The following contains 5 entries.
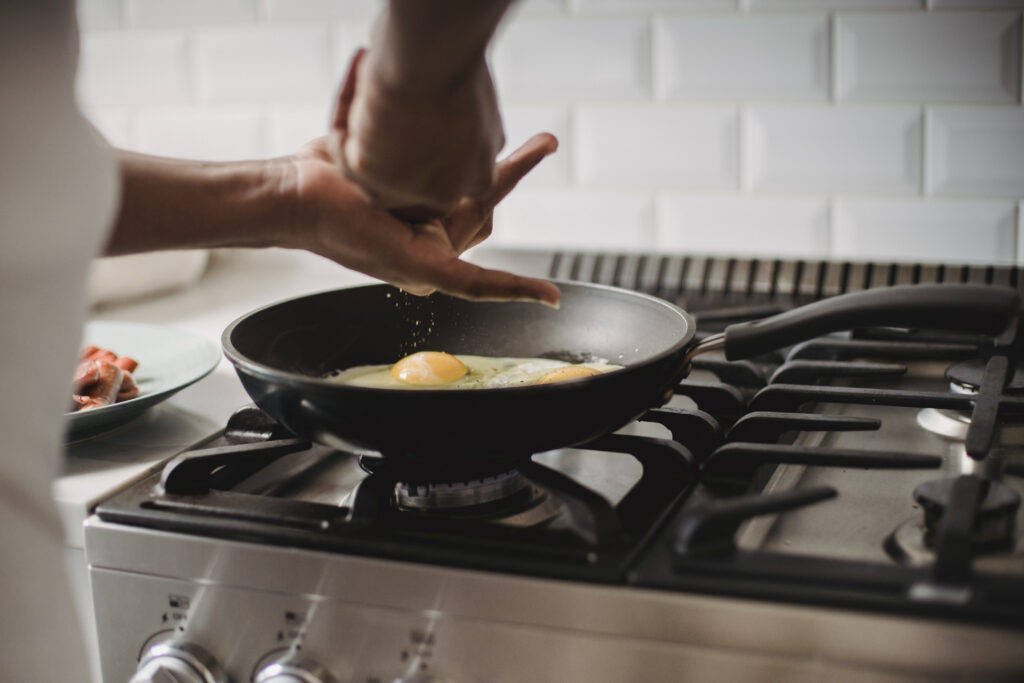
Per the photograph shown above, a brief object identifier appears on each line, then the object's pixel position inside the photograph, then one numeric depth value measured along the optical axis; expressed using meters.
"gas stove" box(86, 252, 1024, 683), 0.52
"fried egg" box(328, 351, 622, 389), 0.83
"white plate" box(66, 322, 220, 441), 0.78
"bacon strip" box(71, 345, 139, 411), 0.81
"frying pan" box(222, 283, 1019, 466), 0.58
